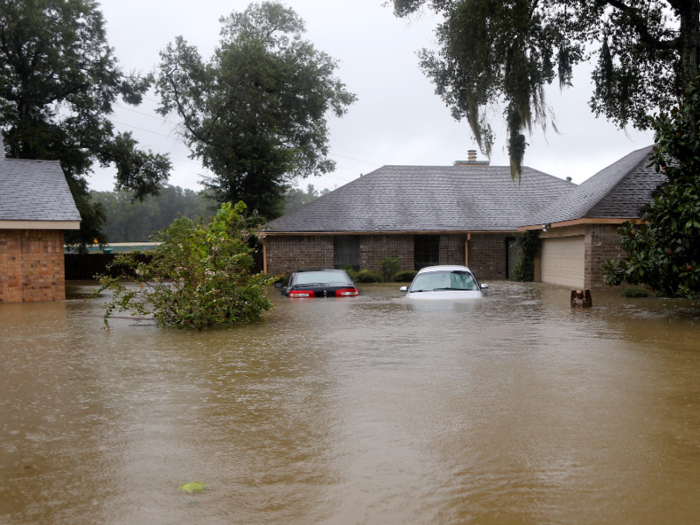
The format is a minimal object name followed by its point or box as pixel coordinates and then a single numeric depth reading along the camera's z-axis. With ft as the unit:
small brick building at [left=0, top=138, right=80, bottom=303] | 64.39
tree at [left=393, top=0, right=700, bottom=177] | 51.72
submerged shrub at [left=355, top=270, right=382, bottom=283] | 93.25
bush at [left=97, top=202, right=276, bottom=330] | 41.95
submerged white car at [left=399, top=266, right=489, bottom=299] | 53.98
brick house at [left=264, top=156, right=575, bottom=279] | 98.07
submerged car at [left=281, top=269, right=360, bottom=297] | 64.54
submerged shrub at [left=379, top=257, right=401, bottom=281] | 96.43
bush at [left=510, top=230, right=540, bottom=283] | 94.38
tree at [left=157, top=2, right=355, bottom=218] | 115.44
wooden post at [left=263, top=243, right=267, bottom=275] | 96.67
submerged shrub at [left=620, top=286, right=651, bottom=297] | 66.64
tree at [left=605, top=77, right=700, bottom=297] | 41.88
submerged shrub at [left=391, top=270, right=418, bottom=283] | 94.73
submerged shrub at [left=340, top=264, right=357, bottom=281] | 97.03
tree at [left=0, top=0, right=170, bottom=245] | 102.27
